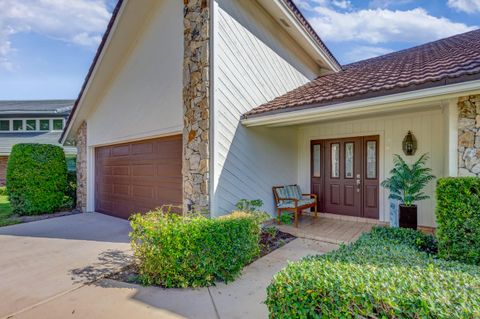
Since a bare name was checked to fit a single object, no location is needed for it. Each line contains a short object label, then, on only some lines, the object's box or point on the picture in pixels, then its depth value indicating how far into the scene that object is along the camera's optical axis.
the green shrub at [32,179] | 9.25
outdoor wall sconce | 6.52
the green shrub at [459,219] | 3.69
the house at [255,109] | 4.94
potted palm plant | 5.68
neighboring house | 16.88
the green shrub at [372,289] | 1.88
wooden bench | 6.90
